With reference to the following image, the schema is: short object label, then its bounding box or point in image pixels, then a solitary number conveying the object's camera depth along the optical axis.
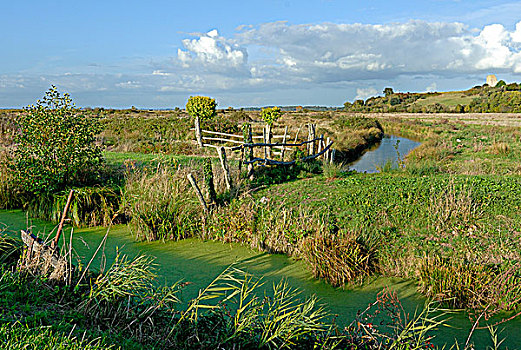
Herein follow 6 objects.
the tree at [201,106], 25.98
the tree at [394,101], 88.31
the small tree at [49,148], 9.23
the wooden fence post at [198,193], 8.11
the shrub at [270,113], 25.54
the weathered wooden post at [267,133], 12.86
